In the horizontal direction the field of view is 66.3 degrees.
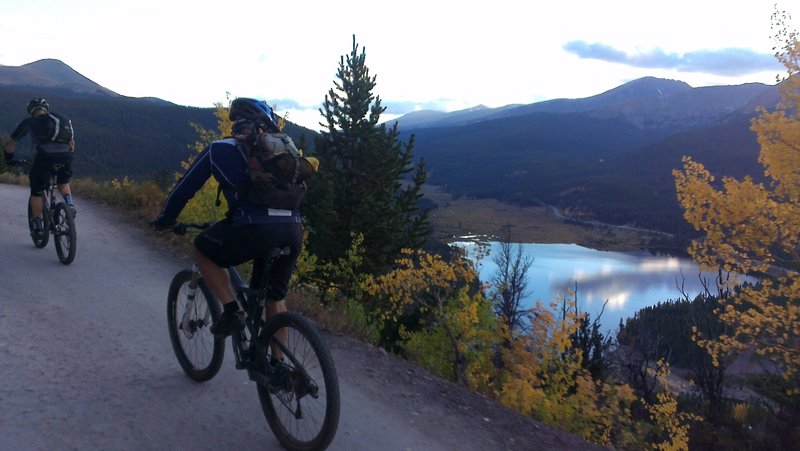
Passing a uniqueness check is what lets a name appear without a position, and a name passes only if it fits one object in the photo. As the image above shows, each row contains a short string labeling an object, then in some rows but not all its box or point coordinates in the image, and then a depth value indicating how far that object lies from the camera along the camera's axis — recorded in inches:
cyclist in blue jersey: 132.6
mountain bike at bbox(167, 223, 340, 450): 127.4
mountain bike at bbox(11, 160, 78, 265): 288.5
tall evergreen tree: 933.8
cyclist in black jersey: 281.3
